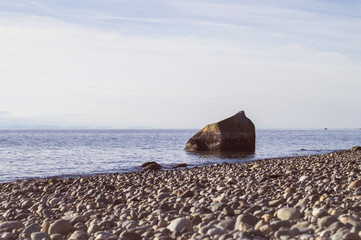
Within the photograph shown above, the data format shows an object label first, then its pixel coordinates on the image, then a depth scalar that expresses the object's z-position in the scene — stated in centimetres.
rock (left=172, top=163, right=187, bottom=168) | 2078
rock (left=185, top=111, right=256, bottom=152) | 3112
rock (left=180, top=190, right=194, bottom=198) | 863
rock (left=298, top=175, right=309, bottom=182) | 1032
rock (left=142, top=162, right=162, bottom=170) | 1920
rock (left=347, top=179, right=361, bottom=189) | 840
